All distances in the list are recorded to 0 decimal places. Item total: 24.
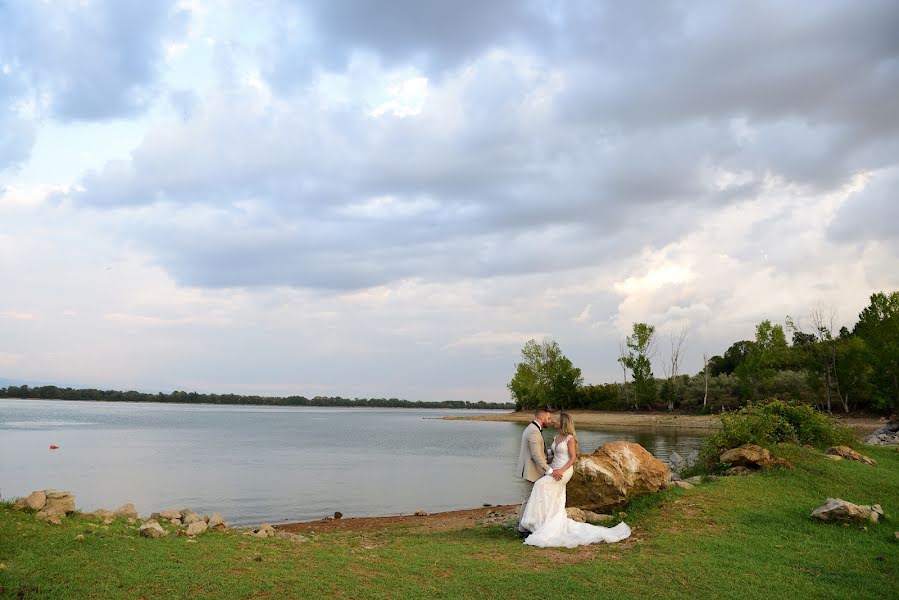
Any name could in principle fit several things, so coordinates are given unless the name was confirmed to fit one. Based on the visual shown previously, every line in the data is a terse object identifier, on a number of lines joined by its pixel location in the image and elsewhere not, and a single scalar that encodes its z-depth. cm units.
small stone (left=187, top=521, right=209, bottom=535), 1031
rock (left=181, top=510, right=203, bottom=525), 1203
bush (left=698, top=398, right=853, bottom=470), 1822
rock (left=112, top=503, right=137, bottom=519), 1158
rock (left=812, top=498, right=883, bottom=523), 1119
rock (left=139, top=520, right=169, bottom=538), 980
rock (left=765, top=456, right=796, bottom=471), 1553
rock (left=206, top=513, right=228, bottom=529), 1129
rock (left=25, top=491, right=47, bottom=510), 1012
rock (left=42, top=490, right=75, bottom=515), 1022
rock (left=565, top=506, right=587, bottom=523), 1222
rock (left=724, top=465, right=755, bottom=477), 1573
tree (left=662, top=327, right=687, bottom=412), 8538
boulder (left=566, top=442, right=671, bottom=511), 1313
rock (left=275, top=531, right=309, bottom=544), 1155
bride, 1079
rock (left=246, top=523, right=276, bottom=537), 1155
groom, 1145
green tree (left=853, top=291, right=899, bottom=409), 5597
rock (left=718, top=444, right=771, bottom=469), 1578
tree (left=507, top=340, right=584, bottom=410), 10594
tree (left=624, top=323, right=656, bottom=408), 8694
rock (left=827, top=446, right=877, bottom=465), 1719
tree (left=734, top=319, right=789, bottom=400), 7288
